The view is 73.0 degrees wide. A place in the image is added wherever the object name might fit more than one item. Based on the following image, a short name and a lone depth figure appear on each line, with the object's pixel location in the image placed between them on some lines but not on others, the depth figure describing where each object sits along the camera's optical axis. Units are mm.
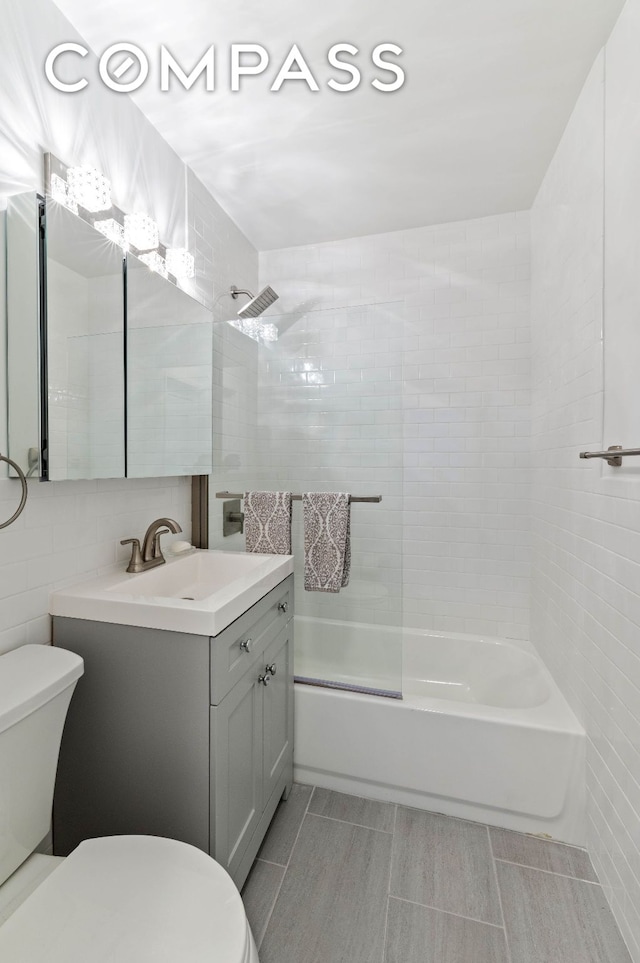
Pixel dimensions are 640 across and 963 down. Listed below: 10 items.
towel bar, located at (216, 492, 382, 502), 1907
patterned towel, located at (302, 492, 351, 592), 1875
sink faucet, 1529
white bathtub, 1532
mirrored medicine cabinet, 1151
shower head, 2178
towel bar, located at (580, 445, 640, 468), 1104
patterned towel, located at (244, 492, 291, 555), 1935
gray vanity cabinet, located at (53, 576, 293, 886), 1117
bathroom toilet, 762
